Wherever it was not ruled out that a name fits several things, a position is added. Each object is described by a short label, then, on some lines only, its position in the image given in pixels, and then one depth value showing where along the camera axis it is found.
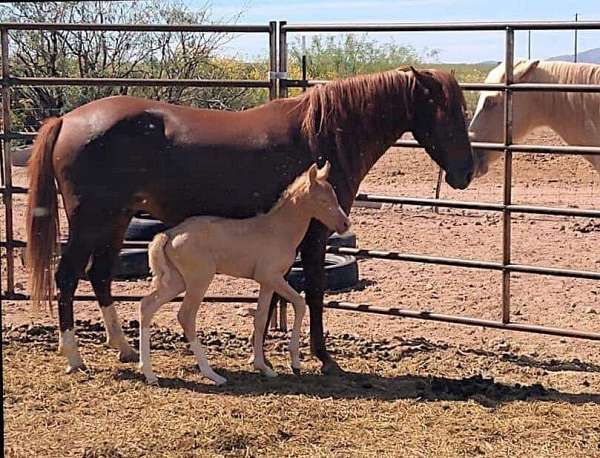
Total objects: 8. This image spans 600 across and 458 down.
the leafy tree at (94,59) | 10.25
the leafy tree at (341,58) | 16.66
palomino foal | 4.59
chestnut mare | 4.78
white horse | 6.20
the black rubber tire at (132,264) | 7.02
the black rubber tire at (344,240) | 7.38
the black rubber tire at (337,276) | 6.46
